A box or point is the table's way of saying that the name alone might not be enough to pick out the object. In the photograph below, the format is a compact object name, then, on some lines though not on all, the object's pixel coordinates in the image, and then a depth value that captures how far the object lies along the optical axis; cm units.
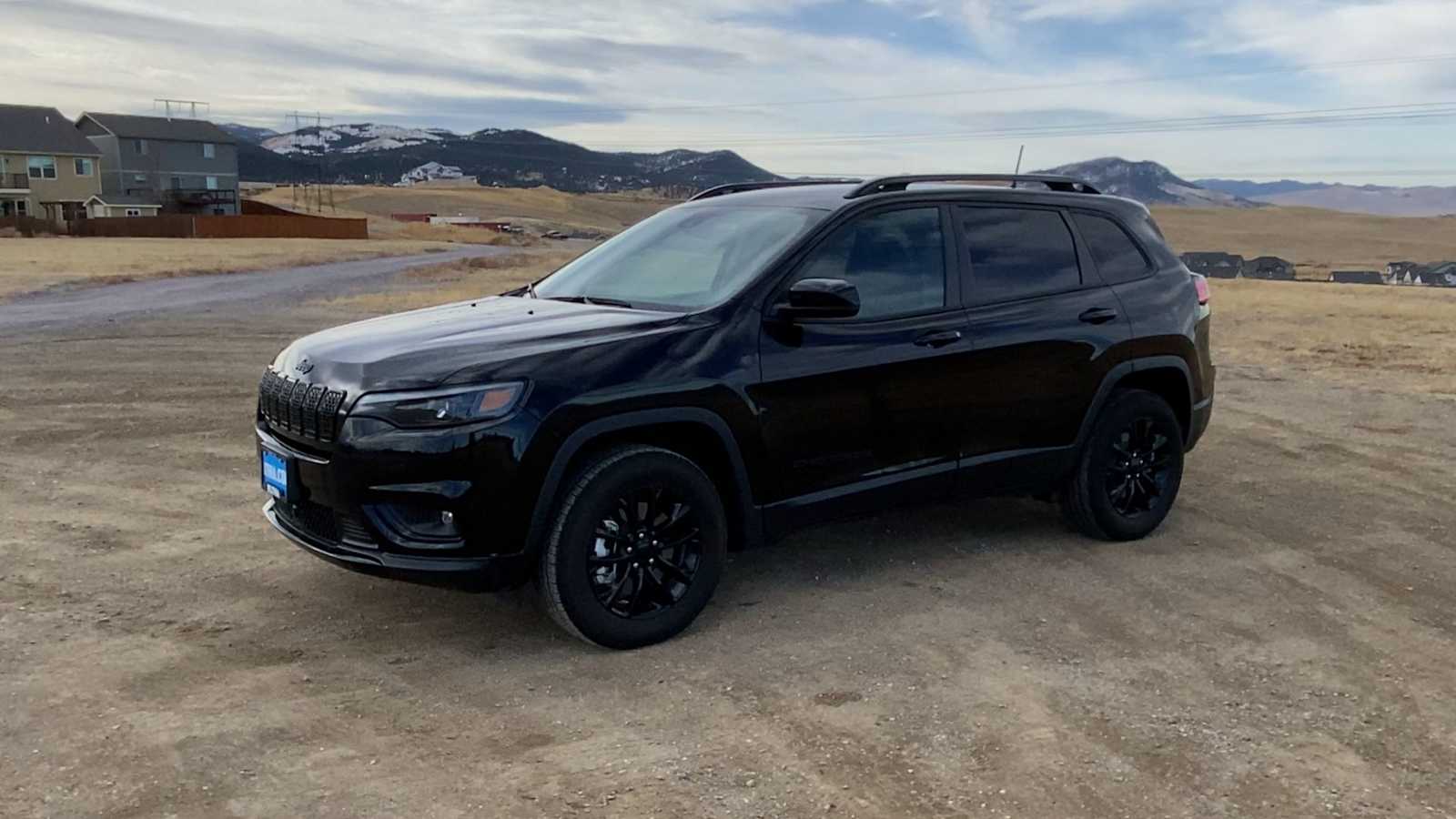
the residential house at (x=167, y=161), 9025
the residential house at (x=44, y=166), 7806
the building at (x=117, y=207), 8238
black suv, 421
